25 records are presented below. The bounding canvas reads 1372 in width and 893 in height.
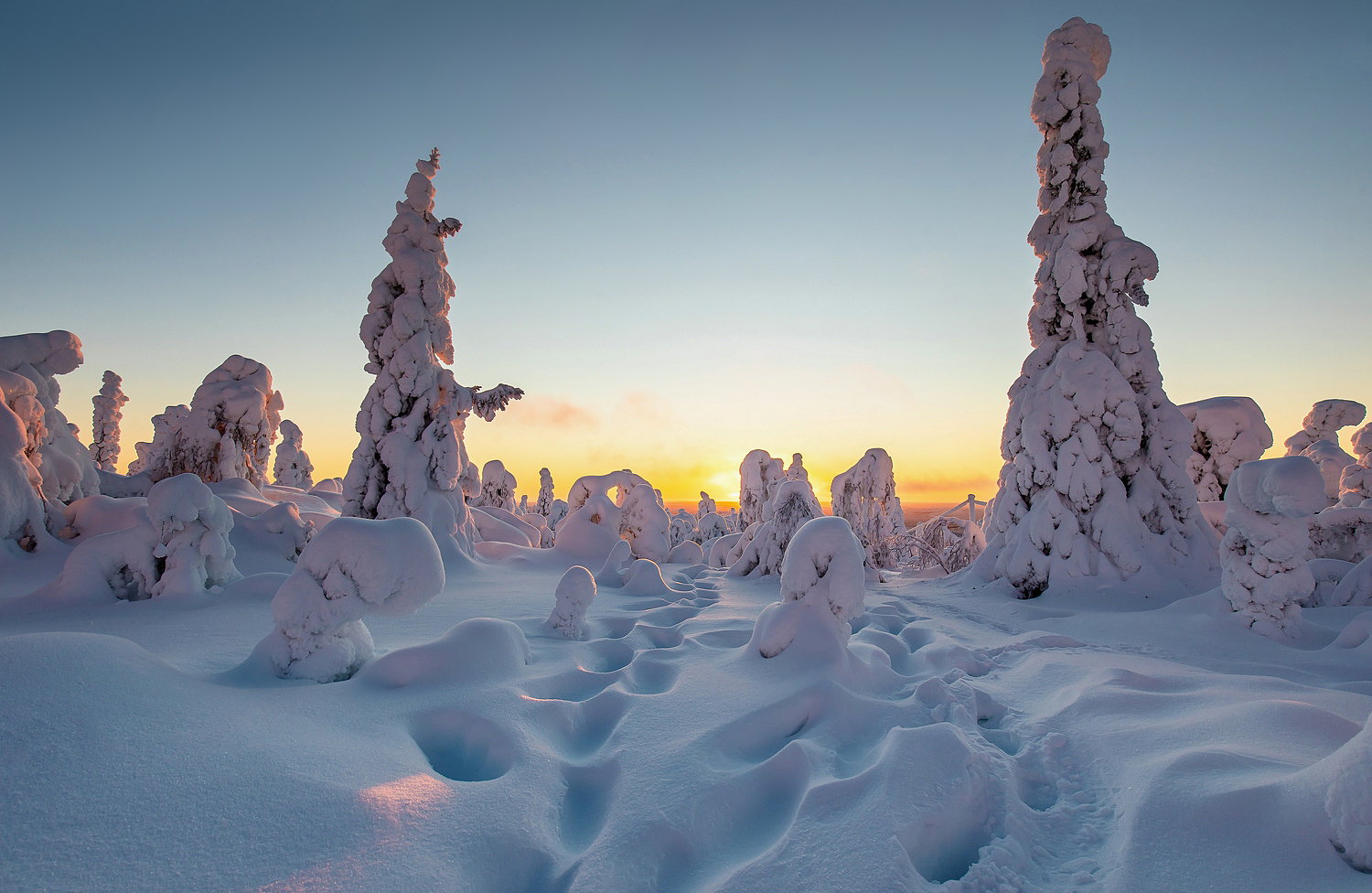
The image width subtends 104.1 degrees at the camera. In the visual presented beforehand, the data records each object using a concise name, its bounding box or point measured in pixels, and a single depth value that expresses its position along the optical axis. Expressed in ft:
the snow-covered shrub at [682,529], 92.58
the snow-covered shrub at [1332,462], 36.42
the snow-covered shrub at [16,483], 23.32
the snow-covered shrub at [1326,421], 38.87
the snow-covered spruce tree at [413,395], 37.17
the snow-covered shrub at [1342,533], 23.90
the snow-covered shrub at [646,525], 48.85
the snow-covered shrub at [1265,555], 16.14
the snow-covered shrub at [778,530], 36.50
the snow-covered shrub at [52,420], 26.66
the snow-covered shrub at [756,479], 75.27
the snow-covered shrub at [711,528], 99.55
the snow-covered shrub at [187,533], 18.90
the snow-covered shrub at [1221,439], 33.14
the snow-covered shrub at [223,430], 45.55
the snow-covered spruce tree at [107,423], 89.35
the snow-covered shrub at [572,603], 18.04
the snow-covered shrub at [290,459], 100.73
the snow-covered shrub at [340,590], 11.60
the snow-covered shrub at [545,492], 120.88
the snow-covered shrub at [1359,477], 32.76
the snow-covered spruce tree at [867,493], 66.80
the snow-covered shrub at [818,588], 14.73
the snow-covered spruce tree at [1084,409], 25.77
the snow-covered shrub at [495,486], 101.35
